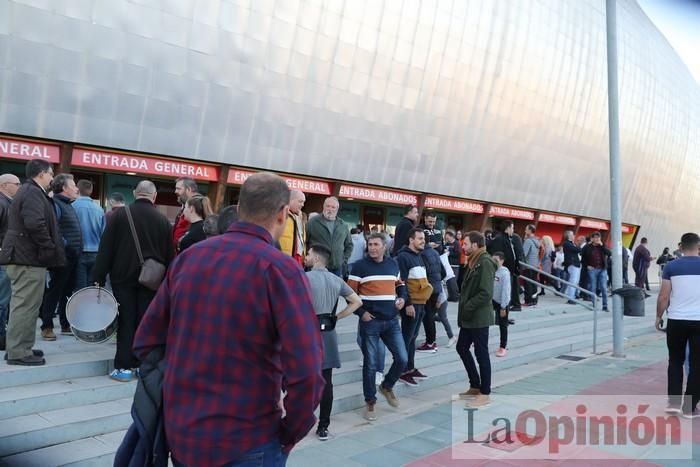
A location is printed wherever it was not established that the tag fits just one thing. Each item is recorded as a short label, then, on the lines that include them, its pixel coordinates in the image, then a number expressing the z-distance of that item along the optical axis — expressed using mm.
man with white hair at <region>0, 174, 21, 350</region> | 5676
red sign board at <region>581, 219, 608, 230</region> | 33125
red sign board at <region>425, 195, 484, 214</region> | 23484
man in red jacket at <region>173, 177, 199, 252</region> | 5832
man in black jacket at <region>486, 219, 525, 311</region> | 11203
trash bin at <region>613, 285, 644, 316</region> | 8359
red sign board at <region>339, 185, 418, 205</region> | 20297
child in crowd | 8664
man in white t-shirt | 5836
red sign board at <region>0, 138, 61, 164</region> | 12970
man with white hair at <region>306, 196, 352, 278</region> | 7262
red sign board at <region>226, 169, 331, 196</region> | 17203
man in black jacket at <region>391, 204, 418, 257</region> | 7775
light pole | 9676
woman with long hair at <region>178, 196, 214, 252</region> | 5387
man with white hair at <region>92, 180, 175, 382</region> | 5273
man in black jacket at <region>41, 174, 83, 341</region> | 6281
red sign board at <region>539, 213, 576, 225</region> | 29844
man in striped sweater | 5730
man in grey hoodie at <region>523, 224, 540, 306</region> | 13641
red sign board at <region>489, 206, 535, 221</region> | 27000
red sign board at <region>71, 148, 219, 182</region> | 14273
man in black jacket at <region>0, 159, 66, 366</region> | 5094
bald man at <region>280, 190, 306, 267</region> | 6035
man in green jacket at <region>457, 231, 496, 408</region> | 6102
